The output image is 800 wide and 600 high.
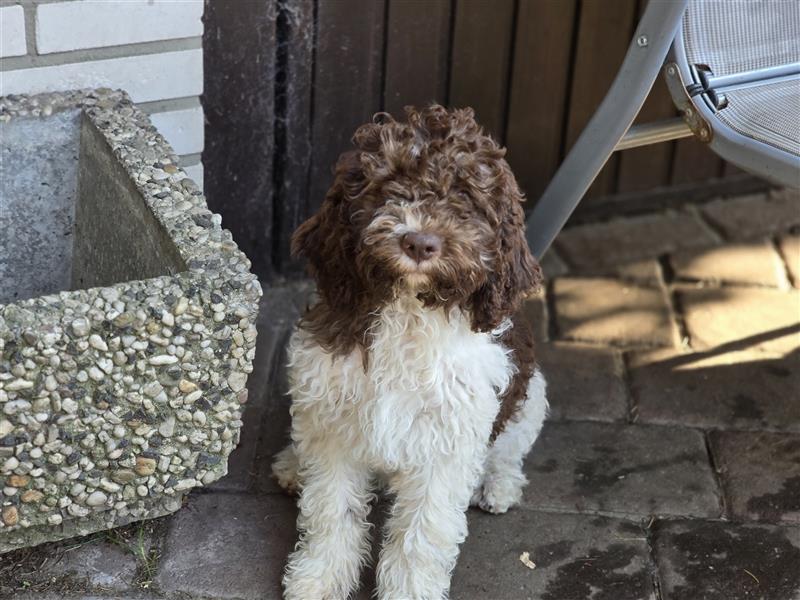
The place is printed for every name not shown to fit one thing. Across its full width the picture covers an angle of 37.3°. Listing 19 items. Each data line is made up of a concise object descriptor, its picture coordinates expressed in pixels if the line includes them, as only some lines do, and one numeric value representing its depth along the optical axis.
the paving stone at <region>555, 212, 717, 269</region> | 4.75
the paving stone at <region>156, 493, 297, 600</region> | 3.21
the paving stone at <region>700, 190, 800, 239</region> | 4.93
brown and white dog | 2.65
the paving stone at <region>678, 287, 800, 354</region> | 4.30
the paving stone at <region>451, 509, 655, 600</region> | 3.25
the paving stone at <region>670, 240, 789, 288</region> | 4.65
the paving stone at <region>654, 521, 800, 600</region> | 3.27
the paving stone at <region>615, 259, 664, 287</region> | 4.62
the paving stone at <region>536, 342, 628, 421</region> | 3.98
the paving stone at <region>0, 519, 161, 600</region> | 3.14
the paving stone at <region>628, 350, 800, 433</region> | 3.94
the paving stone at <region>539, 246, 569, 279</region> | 4.66
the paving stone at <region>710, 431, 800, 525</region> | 3.56
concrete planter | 2.70
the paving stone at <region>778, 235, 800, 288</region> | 4.68
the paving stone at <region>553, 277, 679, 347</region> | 4.32
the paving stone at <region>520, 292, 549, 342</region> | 4.34
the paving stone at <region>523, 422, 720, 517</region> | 3.58
